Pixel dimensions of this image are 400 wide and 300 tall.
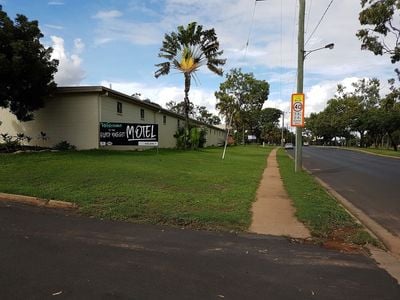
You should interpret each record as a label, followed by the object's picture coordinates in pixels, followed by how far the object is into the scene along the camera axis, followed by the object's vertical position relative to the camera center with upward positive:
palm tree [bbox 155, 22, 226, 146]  30.14 +5.99
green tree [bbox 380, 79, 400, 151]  62.91 +2.42
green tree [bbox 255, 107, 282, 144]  122.50 +2.83
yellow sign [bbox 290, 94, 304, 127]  19.16 +1.13
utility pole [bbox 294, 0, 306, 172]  19.36 +3.20
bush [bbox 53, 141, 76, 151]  21.69 -0.69
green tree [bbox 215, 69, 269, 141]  68.56 +6.62
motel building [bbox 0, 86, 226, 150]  21.36 +0.44
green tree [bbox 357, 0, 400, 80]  20.09 +5.64
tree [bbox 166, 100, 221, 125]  106.96 +4.76
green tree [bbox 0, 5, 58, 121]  16.98 +2.68
